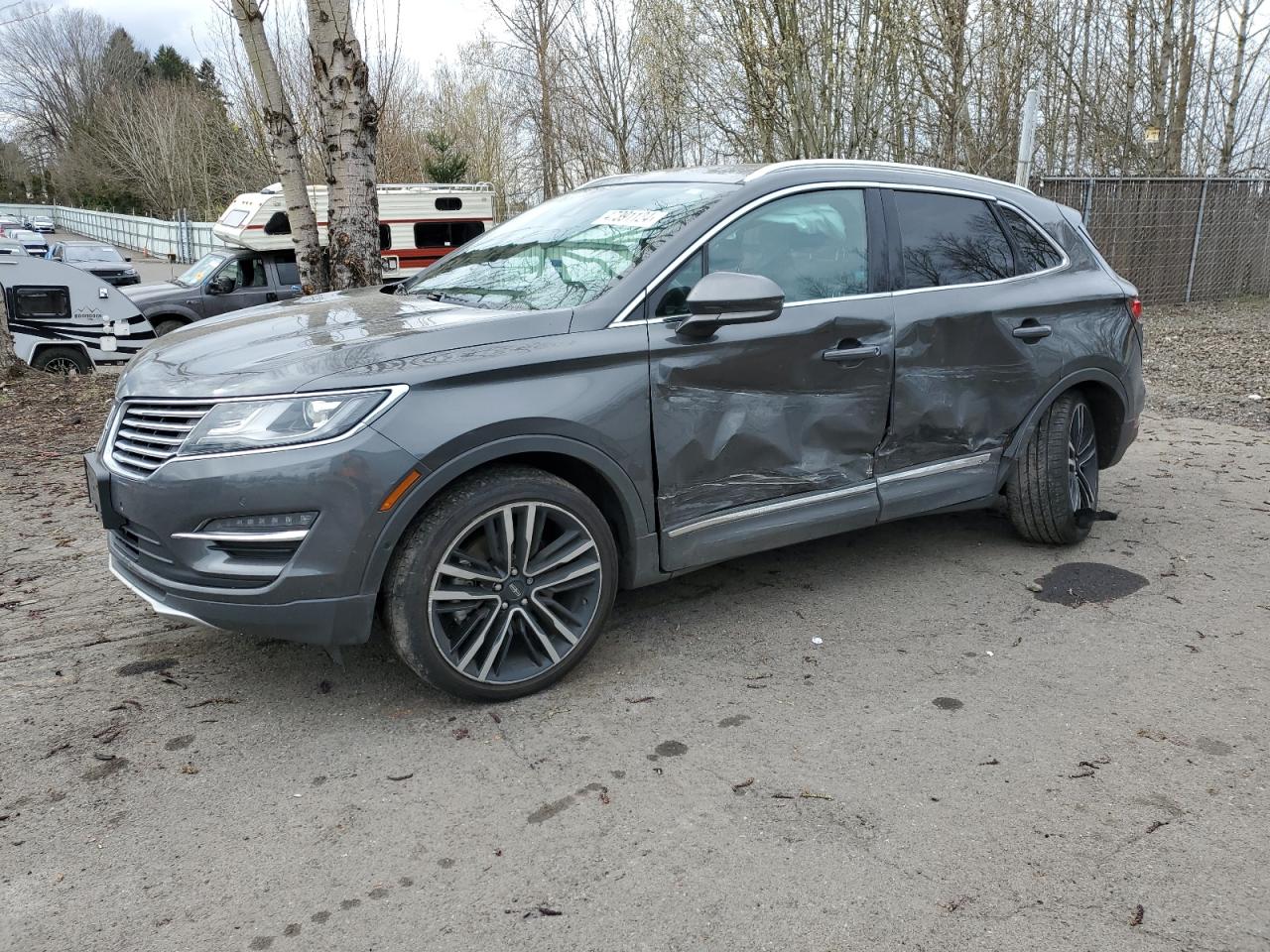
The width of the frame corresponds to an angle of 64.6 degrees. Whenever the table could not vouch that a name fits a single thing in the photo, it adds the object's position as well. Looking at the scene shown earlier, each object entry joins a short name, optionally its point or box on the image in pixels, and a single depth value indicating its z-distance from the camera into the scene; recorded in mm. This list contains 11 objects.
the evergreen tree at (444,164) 27844
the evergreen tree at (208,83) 37044
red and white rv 18750
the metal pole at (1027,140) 10062
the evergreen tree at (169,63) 70025
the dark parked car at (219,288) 13359
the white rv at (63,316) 10398
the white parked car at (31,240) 34344
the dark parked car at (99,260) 25484
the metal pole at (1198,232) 15695
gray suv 3041
